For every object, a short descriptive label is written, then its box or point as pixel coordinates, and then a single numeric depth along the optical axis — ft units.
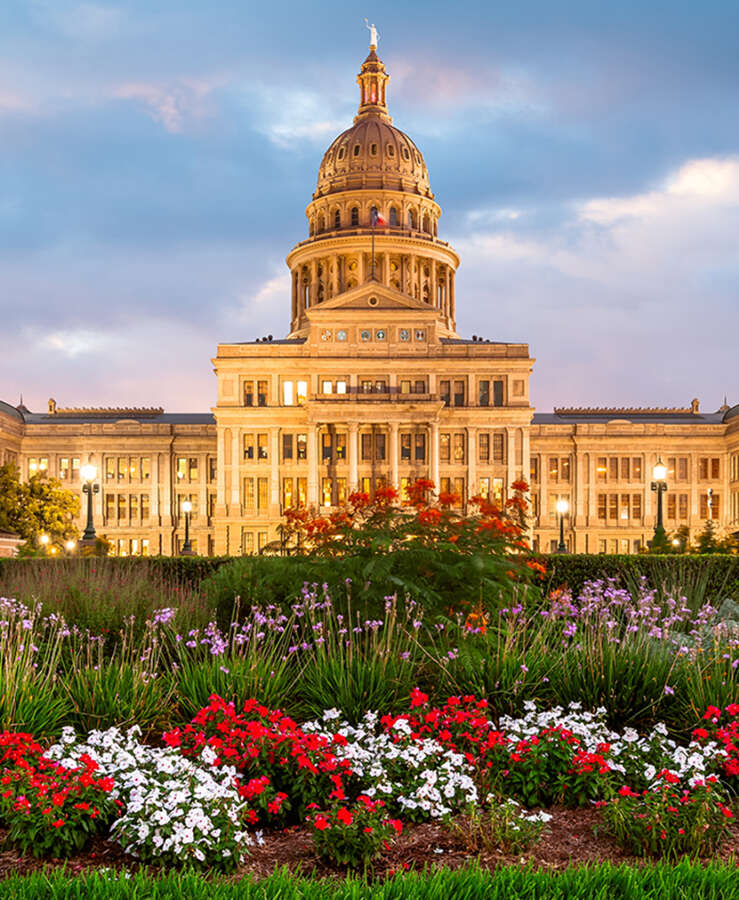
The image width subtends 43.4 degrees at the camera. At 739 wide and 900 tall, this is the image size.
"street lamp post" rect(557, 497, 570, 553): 165.74
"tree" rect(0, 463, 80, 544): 203.41
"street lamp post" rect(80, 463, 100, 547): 125.59
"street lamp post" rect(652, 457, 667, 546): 115.44
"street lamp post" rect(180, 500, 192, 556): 164.89
